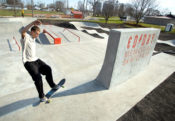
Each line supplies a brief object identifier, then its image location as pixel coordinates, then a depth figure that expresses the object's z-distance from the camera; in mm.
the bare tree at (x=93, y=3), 52950
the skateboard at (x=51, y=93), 3246
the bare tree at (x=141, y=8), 33291
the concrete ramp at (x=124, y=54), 3562
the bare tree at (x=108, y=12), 26734
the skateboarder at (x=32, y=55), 2559
